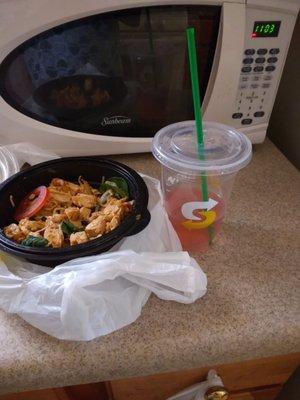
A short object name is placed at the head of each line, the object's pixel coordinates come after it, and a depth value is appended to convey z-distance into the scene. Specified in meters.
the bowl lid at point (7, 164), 0.53
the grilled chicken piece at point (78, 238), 0.40
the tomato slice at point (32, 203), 0.47
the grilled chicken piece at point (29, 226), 0.43
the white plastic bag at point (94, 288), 0.35
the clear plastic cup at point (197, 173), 0.40
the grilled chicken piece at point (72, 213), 0.46
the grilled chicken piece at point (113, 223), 0.42
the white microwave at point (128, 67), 0.48
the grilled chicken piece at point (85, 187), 0.51
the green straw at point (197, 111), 0.37
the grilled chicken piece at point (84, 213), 0.47
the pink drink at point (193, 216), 0.43
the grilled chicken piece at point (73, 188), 0.50
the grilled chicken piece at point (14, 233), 0.41
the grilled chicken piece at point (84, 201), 0.48
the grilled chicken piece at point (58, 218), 0.46
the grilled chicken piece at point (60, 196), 0.49
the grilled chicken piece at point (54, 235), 0.41
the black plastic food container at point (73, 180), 0.37
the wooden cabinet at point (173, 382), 0.46
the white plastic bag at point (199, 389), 0.46
